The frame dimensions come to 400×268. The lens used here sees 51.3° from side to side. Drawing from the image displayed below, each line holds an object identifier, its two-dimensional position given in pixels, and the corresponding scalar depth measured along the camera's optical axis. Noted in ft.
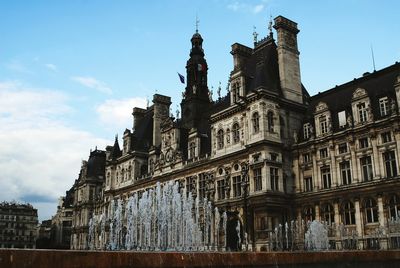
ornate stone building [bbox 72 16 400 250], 118.42
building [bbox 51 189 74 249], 348.38
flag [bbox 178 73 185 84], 215.08
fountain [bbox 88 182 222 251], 155.43
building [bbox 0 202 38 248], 442.91
